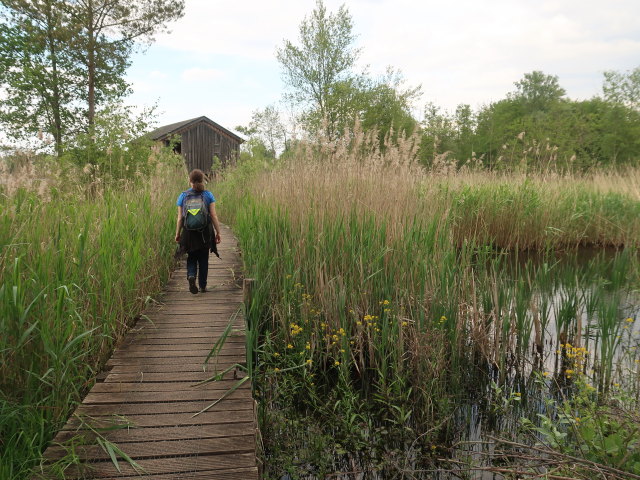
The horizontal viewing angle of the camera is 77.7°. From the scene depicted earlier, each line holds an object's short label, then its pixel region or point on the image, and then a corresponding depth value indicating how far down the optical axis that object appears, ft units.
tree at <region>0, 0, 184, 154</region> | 71.82
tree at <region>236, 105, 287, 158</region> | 101.65
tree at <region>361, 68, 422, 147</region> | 86.58
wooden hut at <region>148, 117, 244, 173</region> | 109.81
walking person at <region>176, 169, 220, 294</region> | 16.06
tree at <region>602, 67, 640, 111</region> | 133.80
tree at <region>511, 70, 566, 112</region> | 185.68
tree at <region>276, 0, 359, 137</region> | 106.32
